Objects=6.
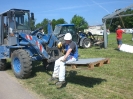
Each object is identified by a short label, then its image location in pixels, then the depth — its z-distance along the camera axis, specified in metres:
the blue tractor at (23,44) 4.36
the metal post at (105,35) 9.88
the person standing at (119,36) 8.70
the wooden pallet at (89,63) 3.46
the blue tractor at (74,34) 9.42
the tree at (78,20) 53.27
